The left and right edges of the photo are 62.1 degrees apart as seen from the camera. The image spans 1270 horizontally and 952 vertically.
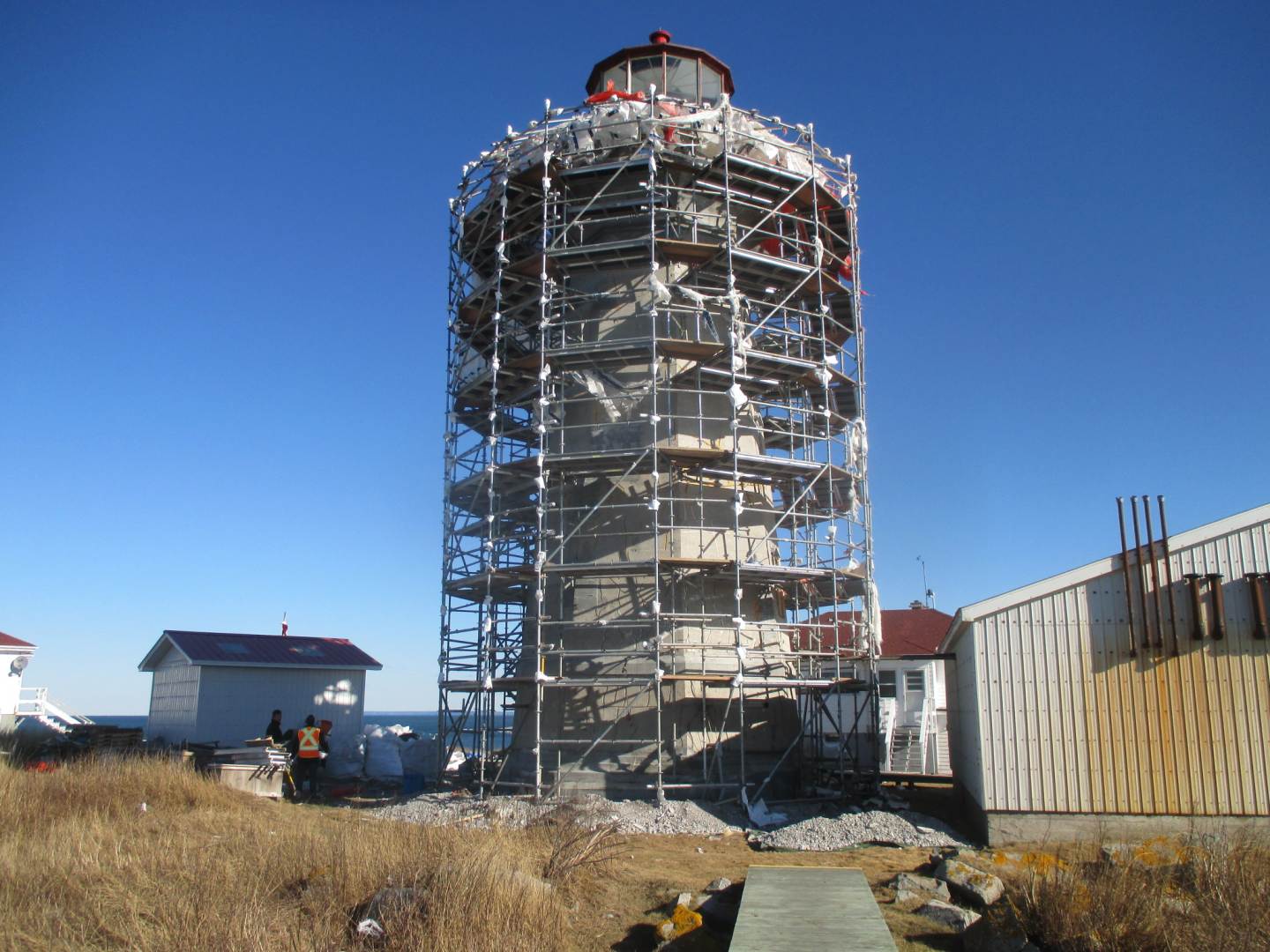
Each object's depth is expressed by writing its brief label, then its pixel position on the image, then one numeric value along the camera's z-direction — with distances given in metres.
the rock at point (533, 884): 10.97
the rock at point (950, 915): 10.87
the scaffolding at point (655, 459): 21.02
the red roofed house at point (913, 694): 29.91
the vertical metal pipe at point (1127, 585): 15.54
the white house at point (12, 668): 35.19
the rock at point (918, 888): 11.96
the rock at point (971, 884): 11.66
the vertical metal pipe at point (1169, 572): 15.42
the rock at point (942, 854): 13.66
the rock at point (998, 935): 9.95
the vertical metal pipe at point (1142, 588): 15.55
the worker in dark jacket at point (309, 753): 23.23
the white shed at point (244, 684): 30.47
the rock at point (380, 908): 10.12
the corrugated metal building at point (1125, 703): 15.05
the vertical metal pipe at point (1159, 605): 15.49
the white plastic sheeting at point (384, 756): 28.45
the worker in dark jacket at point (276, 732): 25.33
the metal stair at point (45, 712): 35.53
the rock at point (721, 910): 11.21
